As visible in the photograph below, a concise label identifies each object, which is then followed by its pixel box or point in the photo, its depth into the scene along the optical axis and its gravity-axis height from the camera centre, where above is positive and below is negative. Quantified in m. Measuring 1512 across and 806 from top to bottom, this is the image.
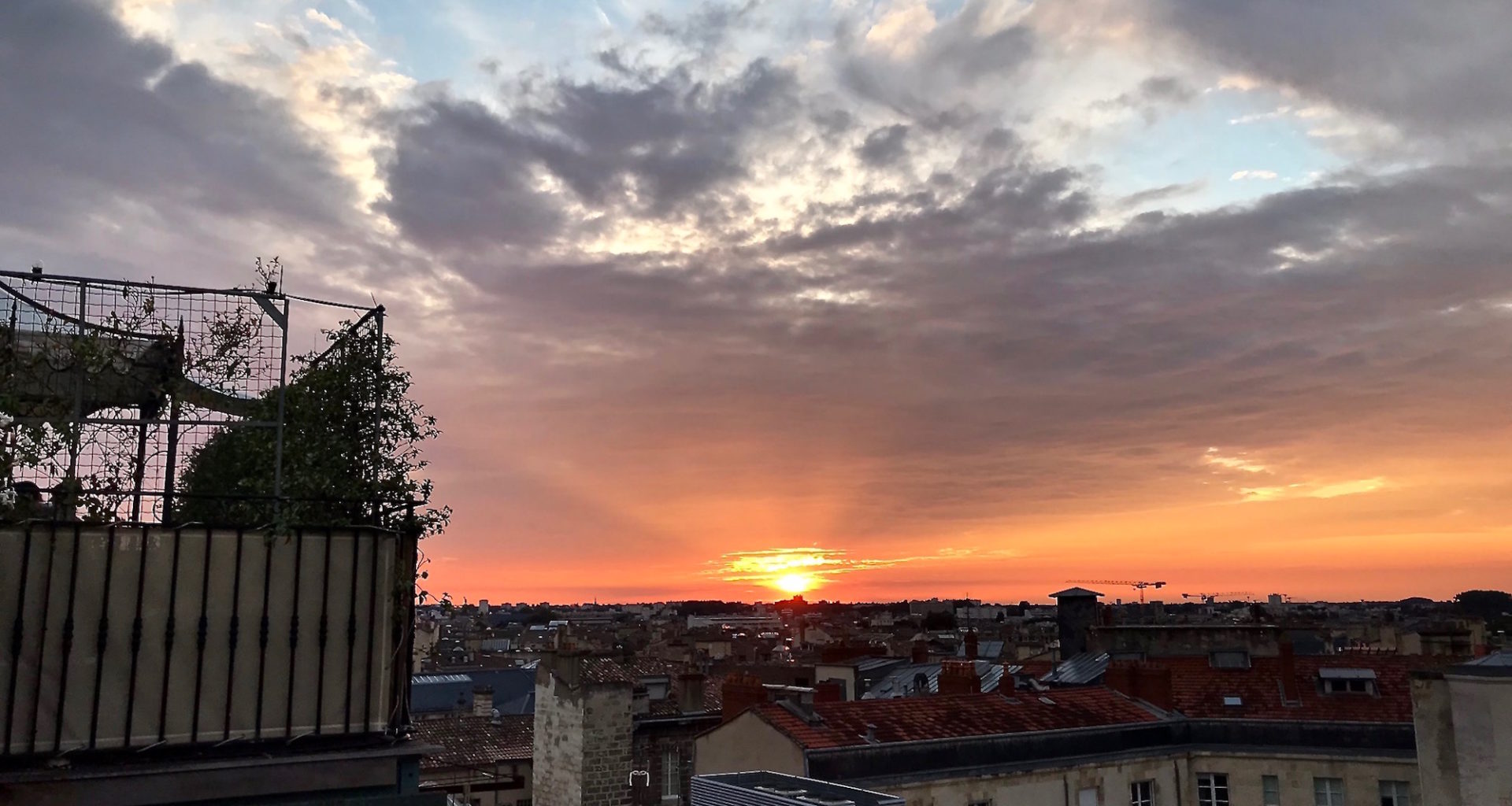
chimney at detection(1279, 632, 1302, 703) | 33.31 -3.06
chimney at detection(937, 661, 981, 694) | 33.72 -3.05
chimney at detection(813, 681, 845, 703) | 33.47 -3.43
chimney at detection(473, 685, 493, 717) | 44.50 -4.86
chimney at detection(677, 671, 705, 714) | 37.94 -3.91
